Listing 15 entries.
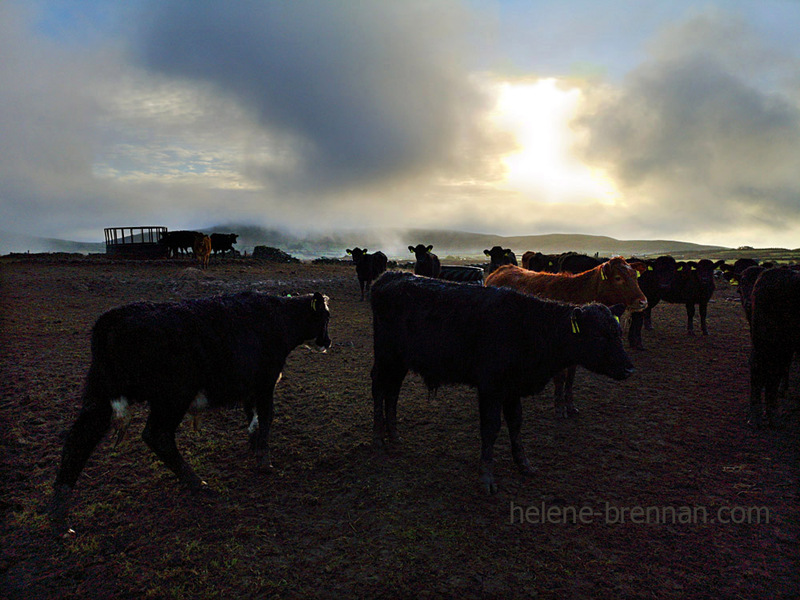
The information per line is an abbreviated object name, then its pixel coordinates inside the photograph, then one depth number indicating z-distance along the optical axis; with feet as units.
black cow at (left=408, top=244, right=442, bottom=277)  59.57
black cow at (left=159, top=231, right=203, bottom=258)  115.75
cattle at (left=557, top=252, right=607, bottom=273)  44.50
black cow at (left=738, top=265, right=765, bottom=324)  32.65
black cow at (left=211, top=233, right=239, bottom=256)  120.16
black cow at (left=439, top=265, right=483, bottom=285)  53.35
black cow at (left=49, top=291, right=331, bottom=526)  13.16
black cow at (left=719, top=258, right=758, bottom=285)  49.08
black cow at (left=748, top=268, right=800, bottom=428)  19.29
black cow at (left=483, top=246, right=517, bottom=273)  69.03
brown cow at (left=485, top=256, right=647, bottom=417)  25.77
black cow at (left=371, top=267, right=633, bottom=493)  15.65
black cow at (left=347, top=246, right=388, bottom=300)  71.51
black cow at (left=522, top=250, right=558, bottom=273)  62.28
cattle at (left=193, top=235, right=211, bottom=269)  90.89
